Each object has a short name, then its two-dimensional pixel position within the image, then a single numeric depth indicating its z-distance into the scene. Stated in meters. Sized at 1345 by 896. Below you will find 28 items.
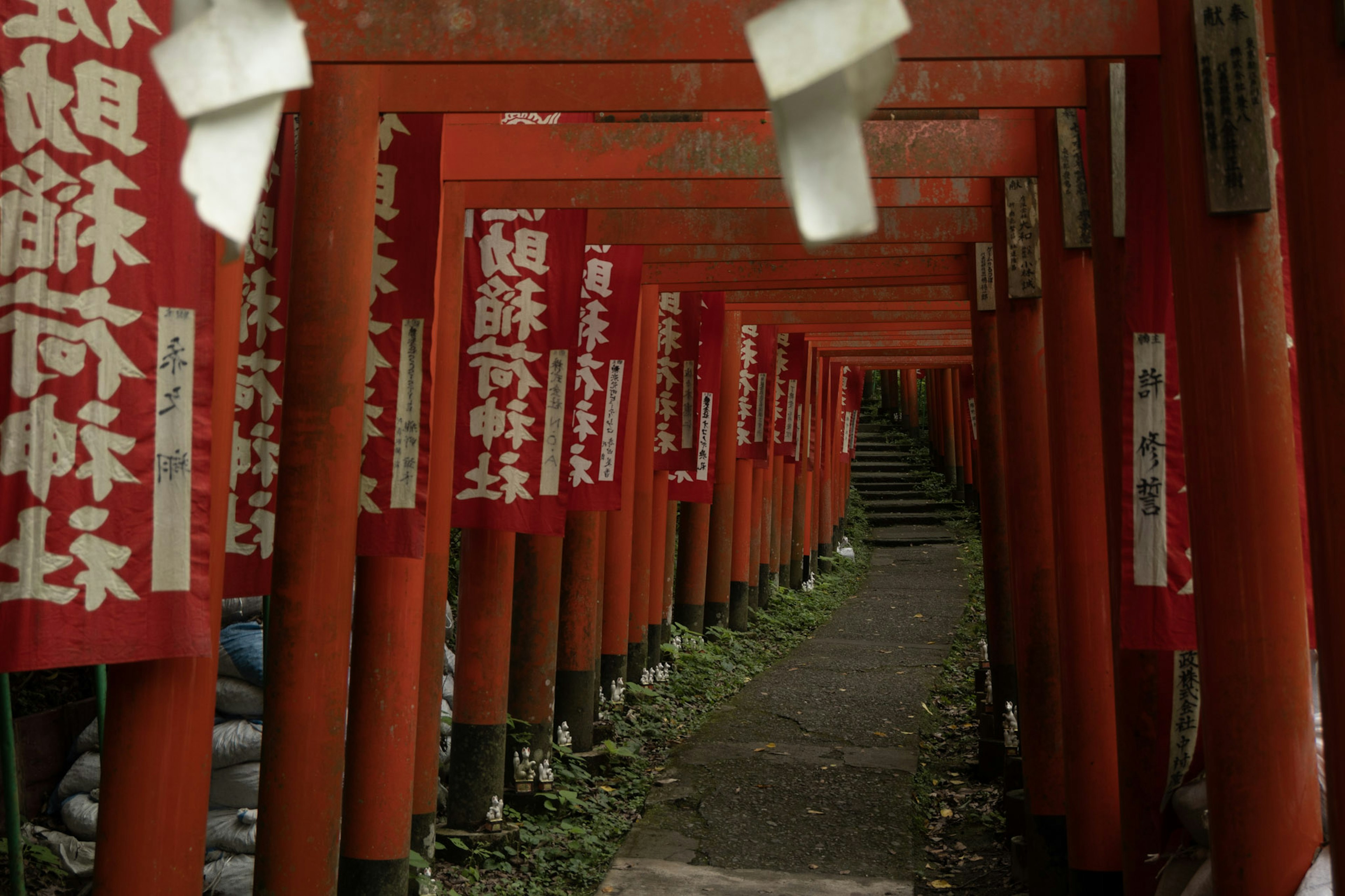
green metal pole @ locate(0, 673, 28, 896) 4.68
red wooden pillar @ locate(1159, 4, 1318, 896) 3.30
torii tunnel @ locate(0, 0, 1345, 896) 3.09
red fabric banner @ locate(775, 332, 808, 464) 16.20
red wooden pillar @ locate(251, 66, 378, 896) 4.57
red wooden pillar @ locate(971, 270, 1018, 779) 8.99
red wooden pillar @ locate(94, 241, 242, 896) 3.49
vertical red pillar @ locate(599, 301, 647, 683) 10.50
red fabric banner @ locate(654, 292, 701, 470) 11.55
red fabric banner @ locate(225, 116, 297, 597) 4.76
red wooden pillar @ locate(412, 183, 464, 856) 6.29
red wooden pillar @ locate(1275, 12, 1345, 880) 2.46
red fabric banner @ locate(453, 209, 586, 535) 6.48
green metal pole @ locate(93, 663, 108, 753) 5.21
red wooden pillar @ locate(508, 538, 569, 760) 8.23
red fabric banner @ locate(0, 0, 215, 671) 3.01
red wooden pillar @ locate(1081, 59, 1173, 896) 4.16
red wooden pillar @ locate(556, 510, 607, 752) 9.32
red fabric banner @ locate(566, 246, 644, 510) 7.89
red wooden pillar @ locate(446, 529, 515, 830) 7.31
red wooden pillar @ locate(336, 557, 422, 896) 5.64
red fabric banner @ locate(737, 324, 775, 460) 14.83
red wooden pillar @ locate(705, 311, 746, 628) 14.07
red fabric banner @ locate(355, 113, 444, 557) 5.23
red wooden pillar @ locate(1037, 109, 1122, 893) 5.18
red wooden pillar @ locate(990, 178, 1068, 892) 6.38
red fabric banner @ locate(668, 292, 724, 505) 11.87
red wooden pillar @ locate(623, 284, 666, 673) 10.79
